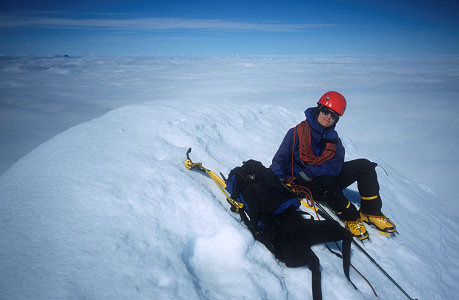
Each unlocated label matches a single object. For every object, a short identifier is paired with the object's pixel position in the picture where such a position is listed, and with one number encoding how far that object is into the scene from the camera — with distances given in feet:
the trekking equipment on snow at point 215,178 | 7.07
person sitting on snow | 8.39
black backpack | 5.86
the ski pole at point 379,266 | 6.59
